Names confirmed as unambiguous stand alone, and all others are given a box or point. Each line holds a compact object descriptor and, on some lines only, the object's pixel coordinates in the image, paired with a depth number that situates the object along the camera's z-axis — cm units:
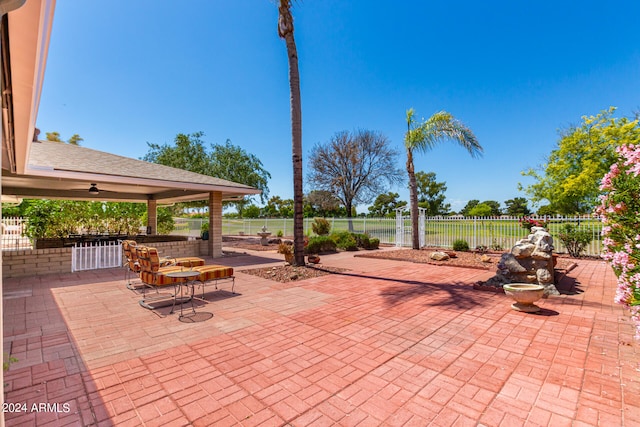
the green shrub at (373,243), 1634
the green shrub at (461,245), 1406
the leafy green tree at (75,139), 3803
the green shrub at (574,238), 1180
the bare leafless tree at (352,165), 2995
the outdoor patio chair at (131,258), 675
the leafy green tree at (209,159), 2509
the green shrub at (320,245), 1435
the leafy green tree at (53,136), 3525
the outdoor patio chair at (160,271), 581
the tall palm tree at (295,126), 956
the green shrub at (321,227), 1872
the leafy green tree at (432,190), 4559
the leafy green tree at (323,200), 3156
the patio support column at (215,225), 1277
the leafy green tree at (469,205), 4841
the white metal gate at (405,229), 1600
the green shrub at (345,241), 1574
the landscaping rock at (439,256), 1129
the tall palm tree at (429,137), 1345
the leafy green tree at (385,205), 4366
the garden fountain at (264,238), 1850
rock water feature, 653
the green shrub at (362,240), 1630
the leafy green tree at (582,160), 2059
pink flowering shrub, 320
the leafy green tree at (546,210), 2599
